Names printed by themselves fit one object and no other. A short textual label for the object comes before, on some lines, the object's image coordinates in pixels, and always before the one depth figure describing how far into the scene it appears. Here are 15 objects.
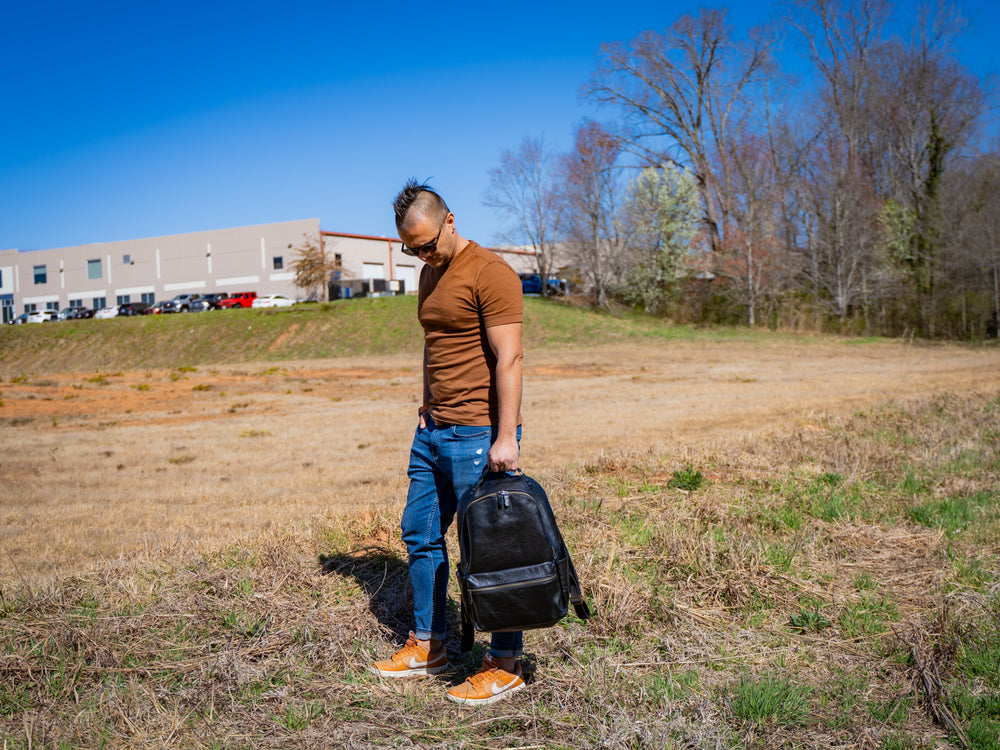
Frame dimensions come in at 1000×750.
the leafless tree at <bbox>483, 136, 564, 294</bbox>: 51.25
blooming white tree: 42.50
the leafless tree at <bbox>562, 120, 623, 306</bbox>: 44.09
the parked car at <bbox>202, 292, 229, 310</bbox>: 57.16
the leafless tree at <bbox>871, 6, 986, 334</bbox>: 35.75
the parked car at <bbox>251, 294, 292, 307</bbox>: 57.19
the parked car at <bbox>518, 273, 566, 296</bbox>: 57.86
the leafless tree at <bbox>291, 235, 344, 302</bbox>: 58.16
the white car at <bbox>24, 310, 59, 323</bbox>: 64.49
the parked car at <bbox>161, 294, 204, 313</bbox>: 57.91
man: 3.21
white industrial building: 65.88
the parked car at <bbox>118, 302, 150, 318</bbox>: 60.38
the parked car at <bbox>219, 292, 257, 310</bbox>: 57.09
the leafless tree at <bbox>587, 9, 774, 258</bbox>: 43.00
